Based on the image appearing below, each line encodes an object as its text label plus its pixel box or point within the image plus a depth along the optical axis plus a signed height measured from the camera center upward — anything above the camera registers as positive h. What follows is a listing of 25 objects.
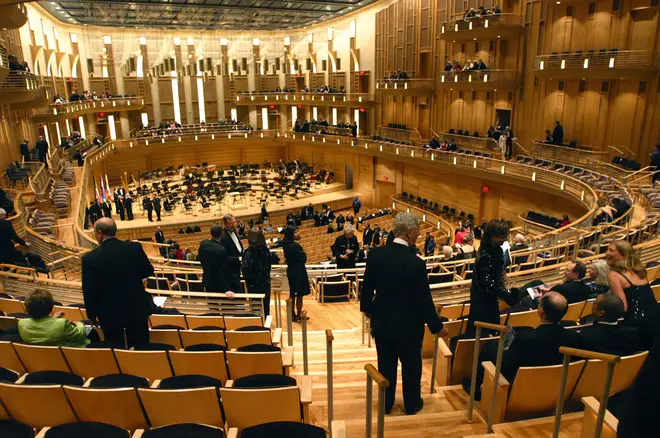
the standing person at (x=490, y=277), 4.06 -1.62
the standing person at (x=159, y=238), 17.32 -5.23
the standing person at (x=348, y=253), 10.55 -3.59
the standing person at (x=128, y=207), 22.20 -5.14
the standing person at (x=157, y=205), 21.84 -4.98
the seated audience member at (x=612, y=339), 3.62 -1.89
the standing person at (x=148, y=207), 22.05 -5.17
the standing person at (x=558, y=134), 18.14 -1.69
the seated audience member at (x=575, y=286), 5.17 -2.13
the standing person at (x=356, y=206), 26.02 -6.14
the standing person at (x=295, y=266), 6.88 -2.51
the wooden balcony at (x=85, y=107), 23.08 -0.66
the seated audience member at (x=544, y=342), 3.53 -1.89
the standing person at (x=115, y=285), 4.07 -1.62
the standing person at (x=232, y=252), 6.20 -2.11
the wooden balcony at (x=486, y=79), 20.78 +0.48
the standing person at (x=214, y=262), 5.89 -2.08
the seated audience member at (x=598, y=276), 5.41 -2.12
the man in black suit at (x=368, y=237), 17.47 -5.27
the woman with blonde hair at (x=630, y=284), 3.93 -1.67
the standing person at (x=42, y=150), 18.30 -2.04
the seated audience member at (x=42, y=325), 4.04 -1.95
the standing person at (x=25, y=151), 17.81 -2.04
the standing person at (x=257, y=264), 6.24 -2.24
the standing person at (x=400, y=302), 3.59 -1.59
